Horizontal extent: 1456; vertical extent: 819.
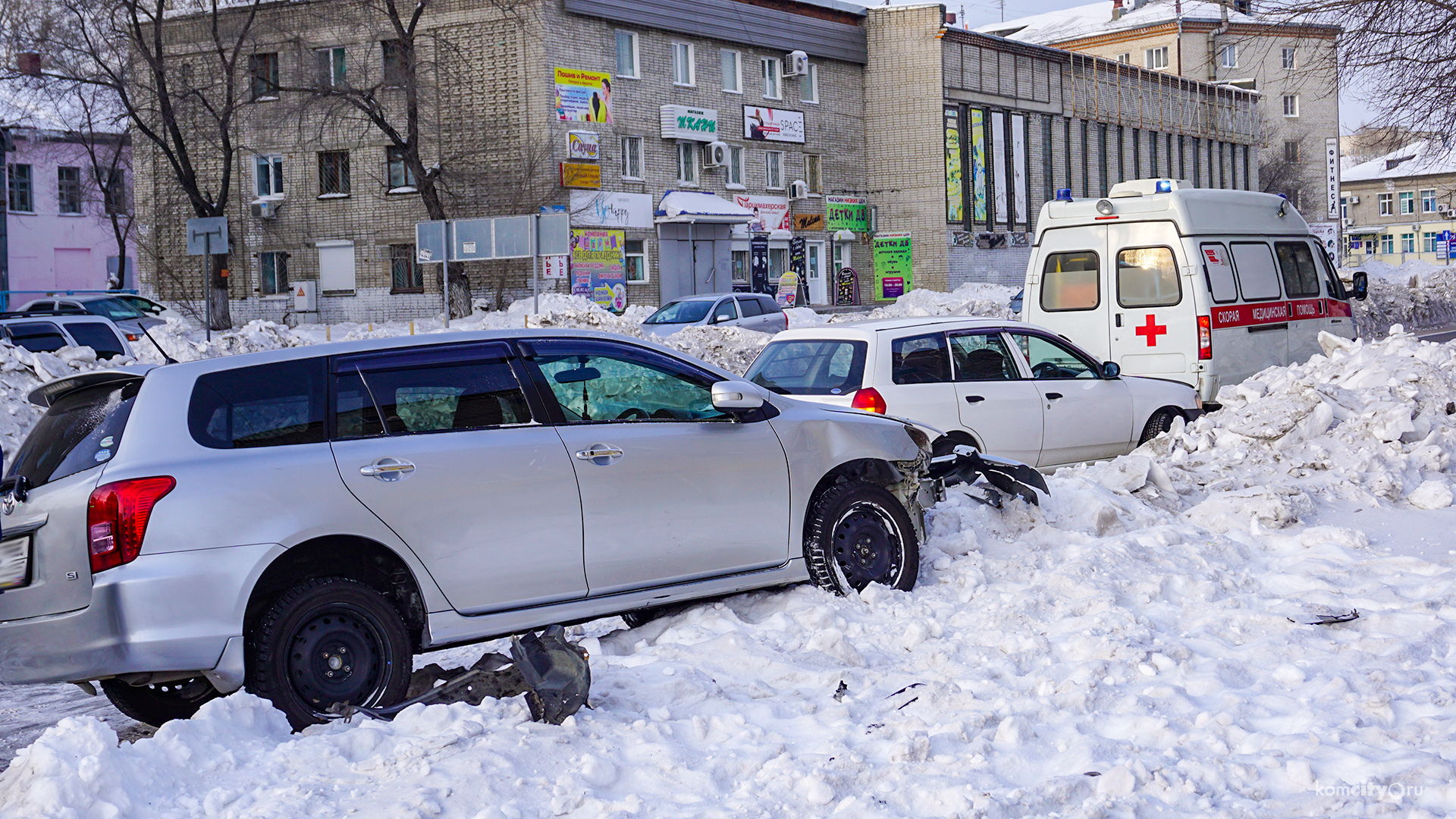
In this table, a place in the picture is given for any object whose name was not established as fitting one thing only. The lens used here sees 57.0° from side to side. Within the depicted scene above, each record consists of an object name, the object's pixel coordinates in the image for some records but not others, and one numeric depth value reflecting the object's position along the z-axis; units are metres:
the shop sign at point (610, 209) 37.91
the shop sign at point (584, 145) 37.31
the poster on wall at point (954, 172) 47.62
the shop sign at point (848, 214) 46.34
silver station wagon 4.94
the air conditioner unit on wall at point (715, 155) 41.81
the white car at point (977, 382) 9.91
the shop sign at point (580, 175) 37.34
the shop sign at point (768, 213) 43.47
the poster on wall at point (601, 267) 37.69
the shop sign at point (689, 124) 40.44
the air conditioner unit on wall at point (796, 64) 43.81
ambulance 13.31
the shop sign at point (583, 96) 37.41
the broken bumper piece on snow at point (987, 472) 8.09
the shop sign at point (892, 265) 47.62
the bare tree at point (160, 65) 33.09
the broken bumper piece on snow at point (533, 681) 5.00
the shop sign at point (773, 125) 43.19
